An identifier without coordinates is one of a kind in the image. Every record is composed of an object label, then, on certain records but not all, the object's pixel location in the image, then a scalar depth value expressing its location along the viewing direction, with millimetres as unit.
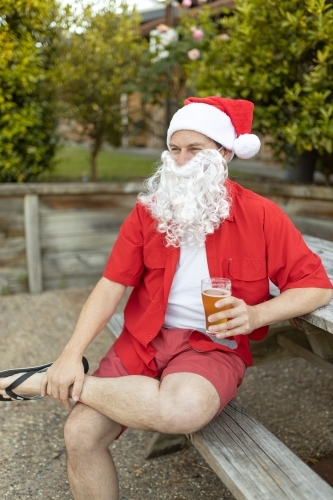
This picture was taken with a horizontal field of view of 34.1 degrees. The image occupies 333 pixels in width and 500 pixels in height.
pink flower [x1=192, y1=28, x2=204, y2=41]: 5039
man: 1921
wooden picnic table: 2004
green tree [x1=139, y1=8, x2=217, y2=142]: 5199
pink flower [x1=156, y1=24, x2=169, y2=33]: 5418
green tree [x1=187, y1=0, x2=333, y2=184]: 3805
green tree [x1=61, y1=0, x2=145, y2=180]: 5293
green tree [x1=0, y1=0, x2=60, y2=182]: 4434
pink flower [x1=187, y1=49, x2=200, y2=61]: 4984
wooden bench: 1633
